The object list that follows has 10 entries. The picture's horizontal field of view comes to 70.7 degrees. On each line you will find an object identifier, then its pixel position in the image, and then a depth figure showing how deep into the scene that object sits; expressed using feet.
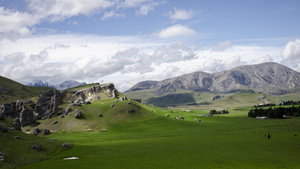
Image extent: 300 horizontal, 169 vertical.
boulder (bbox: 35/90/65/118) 634.56
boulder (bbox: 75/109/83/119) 581.36
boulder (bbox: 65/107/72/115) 617.70
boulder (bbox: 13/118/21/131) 360.20
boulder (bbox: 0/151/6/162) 193.21
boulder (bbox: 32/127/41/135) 502.26
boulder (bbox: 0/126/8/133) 253.34
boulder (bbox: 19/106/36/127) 573.33
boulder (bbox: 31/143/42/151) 246.88
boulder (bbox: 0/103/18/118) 571.28
